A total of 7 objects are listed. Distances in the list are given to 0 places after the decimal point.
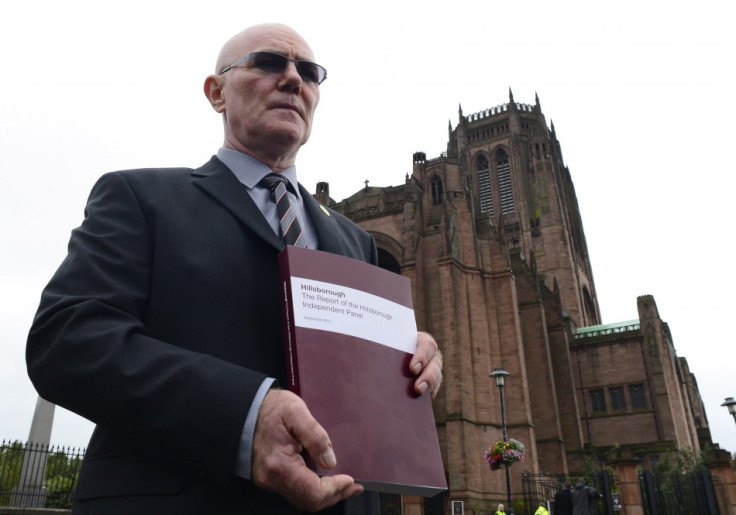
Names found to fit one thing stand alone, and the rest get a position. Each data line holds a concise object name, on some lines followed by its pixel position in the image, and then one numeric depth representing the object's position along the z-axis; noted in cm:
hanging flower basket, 1577
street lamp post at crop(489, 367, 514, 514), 1706
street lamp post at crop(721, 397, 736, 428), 1683
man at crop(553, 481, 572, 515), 1412
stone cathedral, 2433
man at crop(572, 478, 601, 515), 1248
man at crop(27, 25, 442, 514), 107
